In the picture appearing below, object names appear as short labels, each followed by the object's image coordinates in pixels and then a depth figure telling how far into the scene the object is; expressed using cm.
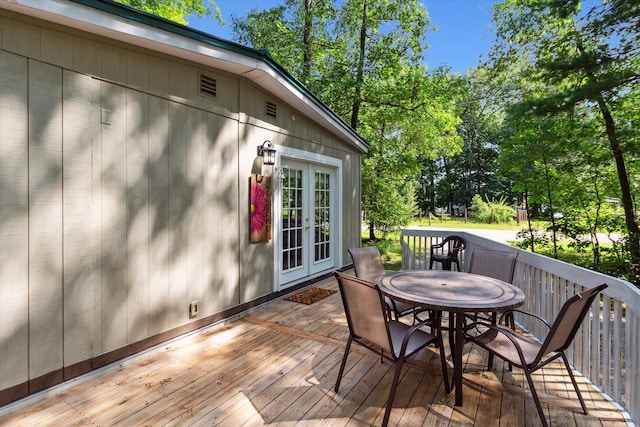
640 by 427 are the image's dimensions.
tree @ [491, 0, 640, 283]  497
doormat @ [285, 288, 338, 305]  468
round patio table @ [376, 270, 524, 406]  218
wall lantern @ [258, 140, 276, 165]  427
